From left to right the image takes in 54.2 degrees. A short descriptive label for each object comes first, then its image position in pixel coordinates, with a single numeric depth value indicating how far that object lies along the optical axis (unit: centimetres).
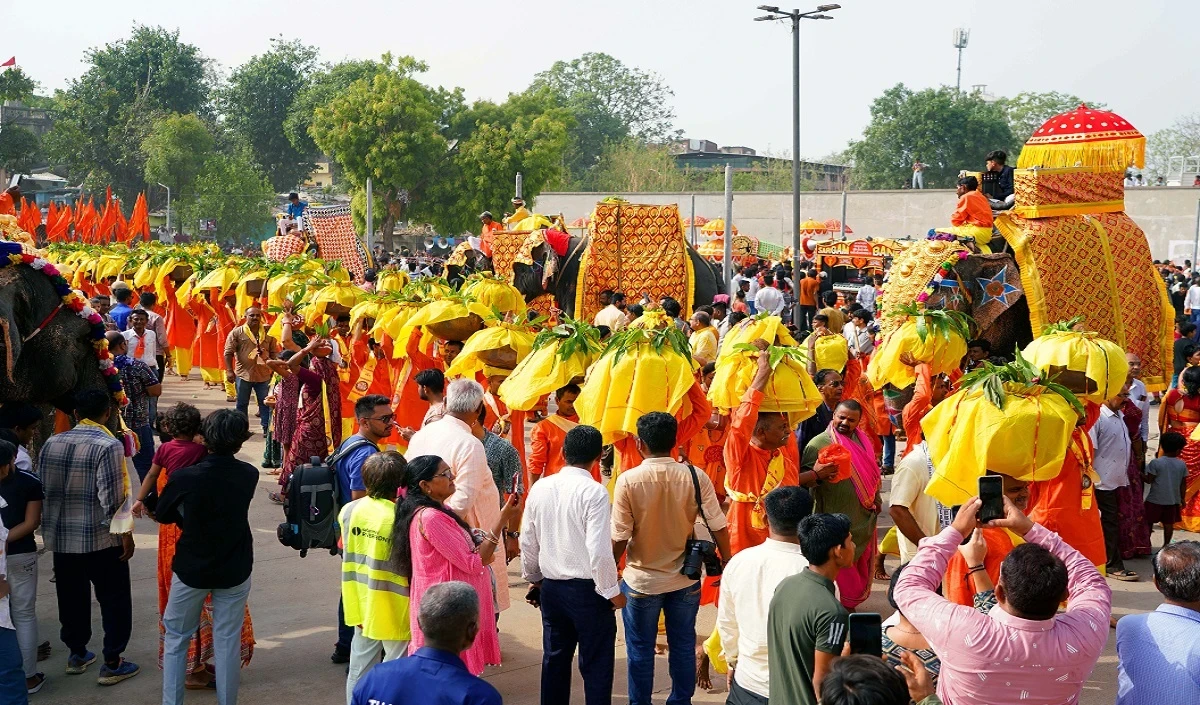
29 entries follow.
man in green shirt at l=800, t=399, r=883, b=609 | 600
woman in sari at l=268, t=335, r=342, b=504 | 857
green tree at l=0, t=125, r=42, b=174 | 4562
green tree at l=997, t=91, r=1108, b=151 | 5819
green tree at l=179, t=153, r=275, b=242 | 4375
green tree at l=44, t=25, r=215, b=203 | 5131
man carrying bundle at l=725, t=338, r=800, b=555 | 582
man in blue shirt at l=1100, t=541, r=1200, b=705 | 336
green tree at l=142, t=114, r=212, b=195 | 4556
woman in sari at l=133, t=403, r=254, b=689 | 568
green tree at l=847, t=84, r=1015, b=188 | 5384
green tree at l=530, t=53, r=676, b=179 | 6931
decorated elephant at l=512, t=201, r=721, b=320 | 1522
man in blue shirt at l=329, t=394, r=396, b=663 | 571
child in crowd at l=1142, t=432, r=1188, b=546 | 796
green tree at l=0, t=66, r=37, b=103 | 4275
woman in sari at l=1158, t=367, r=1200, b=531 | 809
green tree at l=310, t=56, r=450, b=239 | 3578
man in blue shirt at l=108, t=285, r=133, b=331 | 1183
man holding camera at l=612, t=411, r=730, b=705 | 502
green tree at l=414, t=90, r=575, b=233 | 3597
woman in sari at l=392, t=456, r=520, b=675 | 452
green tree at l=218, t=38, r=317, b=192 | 5706
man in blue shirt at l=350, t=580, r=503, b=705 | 326
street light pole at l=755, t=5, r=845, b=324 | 1608
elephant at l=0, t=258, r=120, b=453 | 708
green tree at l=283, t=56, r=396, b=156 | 5150
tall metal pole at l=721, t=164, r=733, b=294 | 1581
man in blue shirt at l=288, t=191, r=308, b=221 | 2000
